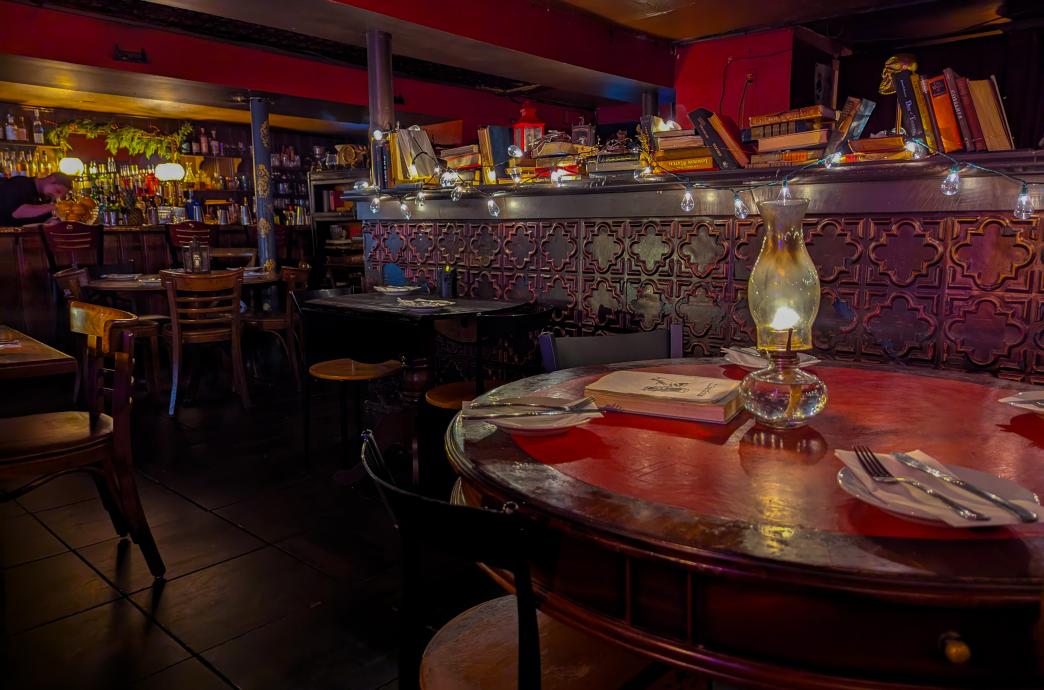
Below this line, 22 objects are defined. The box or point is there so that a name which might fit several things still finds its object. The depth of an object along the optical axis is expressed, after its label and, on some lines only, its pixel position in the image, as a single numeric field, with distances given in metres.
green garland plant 9.44
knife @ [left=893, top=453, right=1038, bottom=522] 0.83
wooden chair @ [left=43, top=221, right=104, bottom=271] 6.59
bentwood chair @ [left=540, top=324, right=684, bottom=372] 2.26
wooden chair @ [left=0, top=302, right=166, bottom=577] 2.35
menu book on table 1.38
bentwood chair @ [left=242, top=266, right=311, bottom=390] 5.54
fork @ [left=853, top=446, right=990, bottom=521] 0.84
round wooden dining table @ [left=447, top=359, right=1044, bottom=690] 0.76
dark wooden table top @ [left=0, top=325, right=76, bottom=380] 2.23
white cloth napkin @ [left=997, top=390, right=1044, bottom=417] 1.37
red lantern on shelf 3.93
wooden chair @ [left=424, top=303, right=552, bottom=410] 3.17
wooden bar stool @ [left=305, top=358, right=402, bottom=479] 3.54
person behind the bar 7.67
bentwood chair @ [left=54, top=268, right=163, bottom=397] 5.15
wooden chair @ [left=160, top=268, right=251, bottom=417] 4.88
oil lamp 1.30
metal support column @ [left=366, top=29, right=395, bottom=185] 4.81
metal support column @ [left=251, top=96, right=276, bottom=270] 8.28
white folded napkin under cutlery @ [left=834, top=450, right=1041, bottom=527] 0.83
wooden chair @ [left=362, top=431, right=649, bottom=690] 0.91
